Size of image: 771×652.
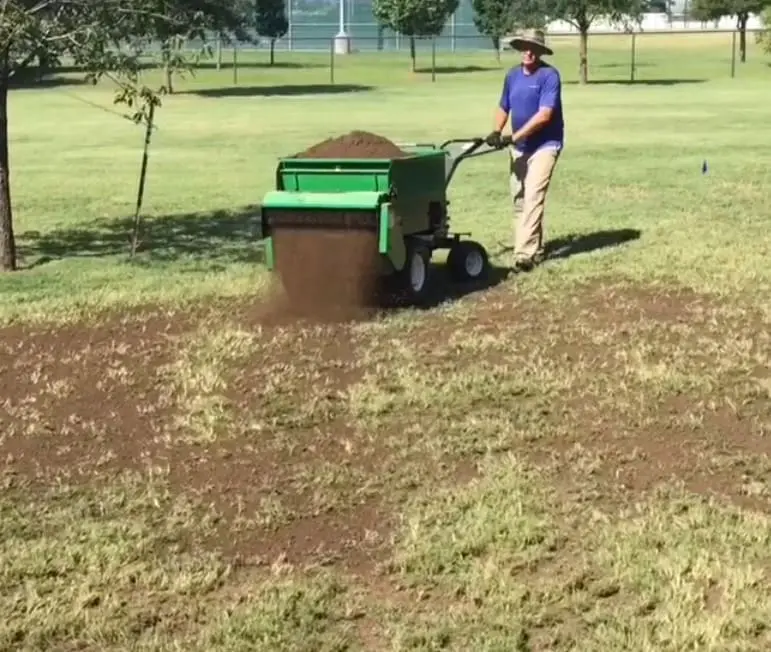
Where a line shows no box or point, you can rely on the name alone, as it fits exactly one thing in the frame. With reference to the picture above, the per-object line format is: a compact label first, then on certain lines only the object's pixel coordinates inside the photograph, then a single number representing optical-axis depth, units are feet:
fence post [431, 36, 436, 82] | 199.76
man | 34.14
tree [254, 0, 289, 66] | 269.03
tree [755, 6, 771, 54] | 179.83
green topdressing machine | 27.76
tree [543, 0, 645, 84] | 180.24
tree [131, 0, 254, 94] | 34.32
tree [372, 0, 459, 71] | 230.07
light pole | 313.83
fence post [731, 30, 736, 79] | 188.60
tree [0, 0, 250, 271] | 33.73
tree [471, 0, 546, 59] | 188.85
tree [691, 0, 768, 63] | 222.48
